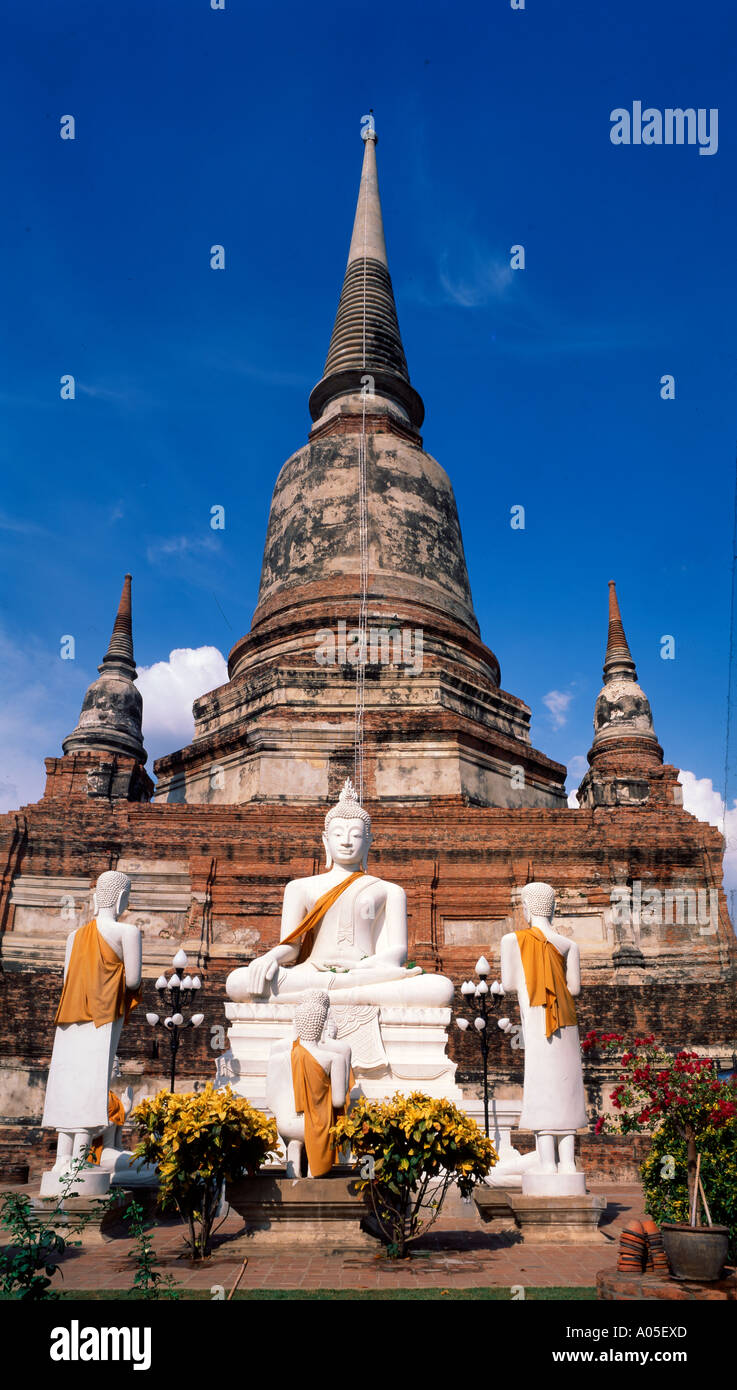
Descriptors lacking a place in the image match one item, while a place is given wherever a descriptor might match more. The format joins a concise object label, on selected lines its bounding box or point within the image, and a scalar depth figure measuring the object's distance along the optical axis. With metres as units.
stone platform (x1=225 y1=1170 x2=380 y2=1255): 6.71
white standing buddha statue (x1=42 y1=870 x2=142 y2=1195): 8.05
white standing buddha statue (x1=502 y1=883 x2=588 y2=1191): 7.92
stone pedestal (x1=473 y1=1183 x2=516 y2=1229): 8.20
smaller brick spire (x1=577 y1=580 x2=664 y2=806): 22.59
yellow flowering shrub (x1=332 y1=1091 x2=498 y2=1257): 6.36
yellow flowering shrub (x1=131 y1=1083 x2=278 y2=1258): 6.34
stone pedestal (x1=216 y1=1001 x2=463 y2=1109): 9.31
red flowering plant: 6.45
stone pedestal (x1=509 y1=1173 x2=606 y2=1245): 7.33
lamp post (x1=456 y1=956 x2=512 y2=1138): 12.13
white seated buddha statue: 9.70
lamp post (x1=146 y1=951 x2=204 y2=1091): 12.27
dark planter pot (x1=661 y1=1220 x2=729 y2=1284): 5.56
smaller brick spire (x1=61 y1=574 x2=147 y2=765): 25.08
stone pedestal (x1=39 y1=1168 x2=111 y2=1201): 7.67
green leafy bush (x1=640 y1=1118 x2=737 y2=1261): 6.34
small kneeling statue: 7.11
